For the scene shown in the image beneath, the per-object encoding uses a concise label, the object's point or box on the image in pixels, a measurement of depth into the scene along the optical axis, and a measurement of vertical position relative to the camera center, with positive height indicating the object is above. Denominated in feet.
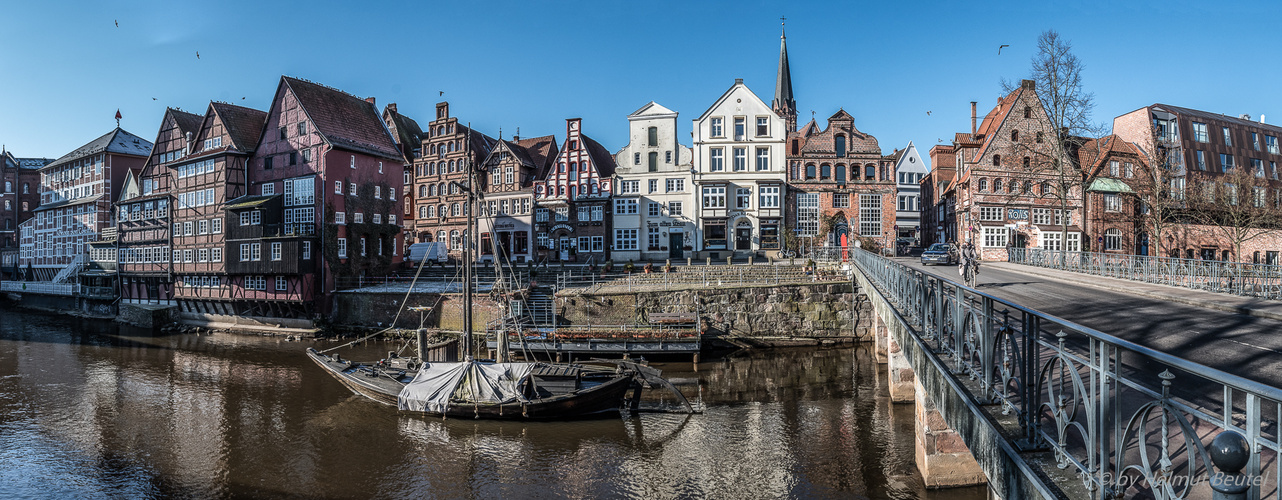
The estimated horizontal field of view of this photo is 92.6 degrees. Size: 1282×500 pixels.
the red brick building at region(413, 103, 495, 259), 177.88 +22.75
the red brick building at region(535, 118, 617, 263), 165.37 +13.36
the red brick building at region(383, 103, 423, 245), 195.21 +34.12
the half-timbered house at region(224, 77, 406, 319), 135.64 +10.58
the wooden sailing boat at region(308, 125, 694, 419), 65.82 -14.86
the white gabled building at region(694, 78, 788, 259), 160.76 +20.65
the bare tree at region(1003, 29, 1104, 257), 107.34 +21.71
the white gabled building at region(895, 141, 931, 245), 236.63 +22.74
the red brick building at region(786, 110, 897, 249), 161.07 +16.85
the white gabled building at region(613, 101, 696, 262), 163.43 +16.87
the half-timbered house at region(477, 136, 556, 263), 169.68 +15.20
